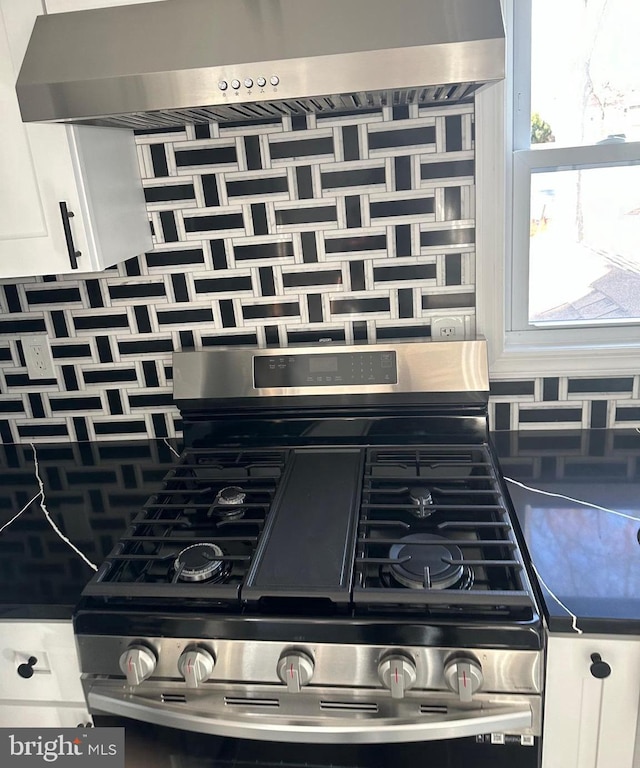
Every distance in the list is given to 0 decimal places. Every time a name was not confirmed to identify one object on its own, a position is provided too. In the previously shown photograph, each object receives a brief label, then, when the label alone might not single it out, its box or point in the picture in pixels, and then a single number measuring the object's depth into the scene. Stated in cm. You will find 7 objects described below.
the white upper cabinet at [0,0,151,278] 121
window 148
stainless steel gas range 100
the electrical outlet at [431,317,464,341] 162
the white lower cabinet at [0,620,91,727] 114
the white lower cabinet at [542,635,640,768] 100
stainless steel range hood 103
